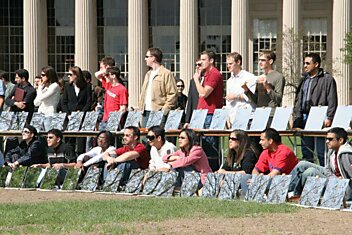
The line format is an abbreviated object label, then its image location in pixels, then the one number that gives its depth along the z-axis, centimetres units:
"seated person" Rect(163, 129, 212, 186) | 2712
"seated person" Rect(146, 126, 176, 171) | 2816
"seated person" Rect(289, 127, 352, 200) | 2375
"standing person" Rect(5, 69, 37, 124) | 3425
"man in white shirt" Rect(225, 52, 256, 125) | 2967
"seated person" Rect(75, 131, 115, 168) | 2909
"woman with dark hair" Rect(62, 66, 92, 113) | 3347
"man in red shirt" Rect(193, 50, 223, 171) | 3008
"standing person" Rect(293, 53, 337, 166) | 2805
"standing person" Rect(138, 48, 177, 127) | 3095
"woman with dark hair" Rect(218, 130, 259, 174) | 2653
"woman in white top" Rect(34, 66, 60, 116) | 3328
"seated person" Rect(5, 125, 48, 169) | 3023
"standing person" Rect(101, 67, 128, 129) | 3195
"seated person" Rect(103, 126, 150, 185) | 2806
